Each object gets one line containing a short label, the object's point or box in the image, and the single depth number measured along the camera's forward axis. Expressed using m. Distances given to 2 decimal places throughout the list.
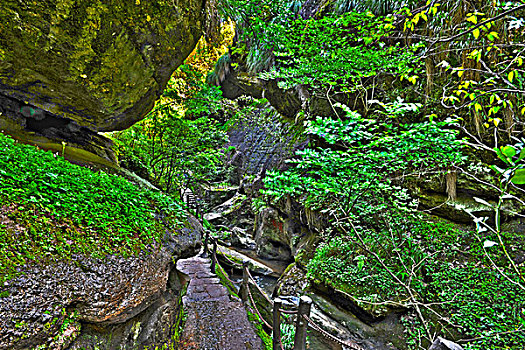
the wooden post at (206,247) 8.15
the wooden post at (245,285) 4.75
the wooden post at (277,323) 3.05
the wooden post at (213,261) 6.15
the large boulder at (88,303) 1.29
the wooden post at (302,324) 2.61
